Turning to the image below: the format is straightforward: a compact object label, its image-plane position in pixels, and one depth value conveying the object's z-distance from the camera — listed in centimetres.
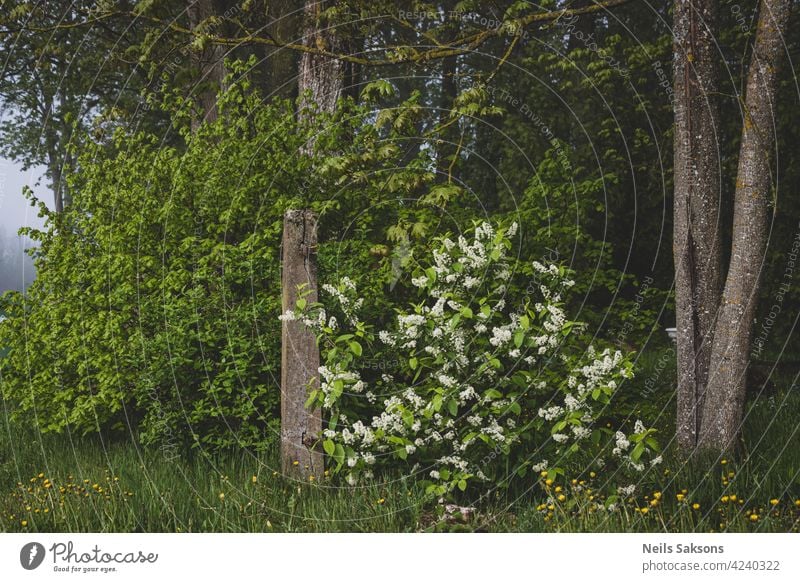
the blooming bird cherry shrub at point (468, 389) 504
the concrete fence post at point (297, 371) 541
